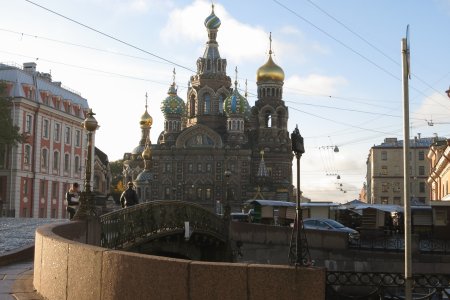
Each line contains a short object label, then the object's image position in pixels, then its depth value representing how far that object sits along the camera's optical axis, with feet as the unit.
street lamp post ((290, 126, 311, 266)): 27.12
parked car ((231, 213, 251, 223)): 160.99
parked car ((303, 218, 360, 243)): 111.45
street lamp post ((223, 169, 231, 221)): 95.35
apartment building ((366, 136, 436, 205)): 321.11
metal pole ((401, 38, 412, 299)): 34.65
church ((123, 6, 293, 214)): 296.30
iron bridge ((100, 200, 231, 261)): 58.03
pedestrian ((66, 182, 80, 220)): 68.59
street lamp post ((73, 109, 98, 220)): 54.34
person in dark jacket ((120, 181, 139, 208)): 68.05
